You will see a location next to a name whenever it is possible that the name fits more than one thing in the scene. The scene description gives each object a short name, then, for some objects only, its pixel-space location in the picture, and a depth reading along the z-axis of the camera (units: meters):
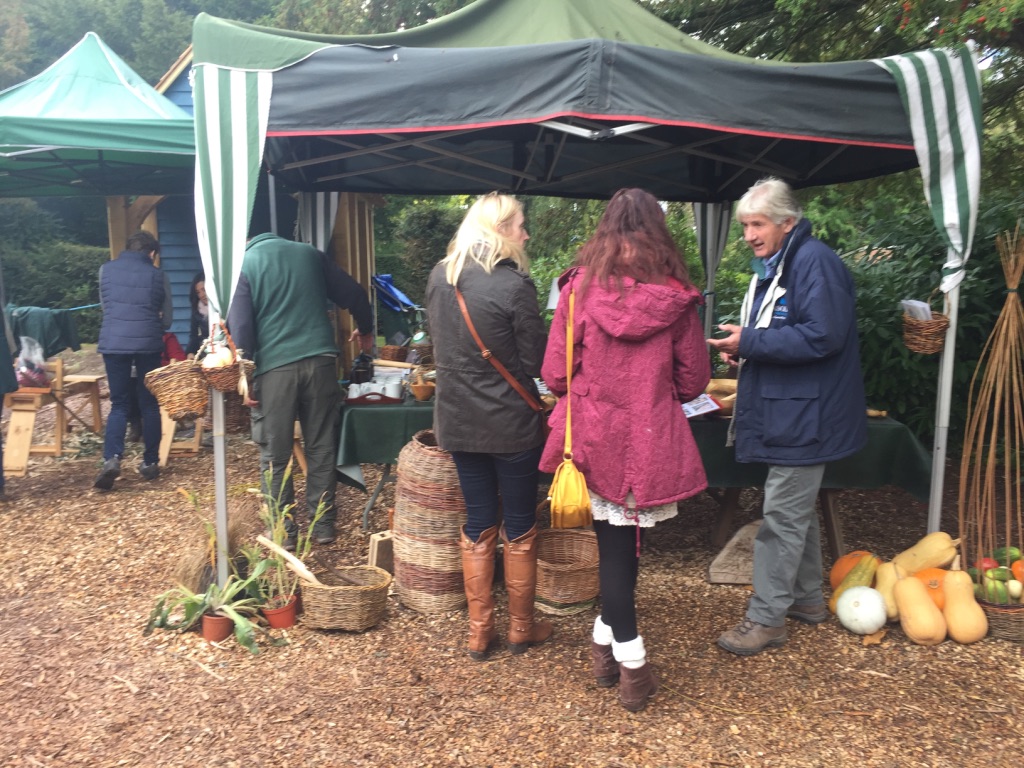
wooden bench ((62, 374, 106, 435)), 6.15
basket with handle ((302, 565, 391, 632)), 3.22
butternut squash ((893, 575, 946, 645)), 3.18
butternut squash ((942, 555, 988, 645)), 3.19
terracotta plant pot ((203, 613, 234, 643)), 3.19
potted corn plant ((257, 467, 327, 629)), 3.30
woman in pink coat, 2.44
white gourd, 3.25
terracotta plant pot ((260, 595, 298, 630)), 3.29
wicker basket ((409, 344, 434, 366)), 5.07
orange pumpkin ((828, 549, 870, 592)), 3.60
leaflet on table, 3.65
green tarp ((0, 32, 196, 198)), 4.96
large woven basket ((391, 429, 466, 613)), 3.43
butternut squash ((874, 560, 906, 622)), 3.32
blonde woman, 2.83
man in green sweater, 3.86
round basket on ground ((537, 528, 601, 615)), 3.46
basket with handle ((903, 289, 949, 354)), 3.53
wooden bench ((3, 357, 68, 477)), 5.64
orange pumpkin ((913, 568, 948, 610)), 3.30
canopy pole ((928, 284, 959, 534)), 3.61
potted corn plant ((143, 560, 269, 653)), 3.19
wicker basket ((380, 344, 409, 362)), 5.55
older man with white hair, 2.83
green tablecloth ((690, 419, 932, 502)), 3.78
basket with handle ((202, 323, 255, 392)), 3.08
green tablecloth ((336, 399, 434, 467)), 4.01
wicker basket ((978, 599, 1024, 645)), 3.21
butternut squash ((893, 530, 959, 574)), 3.50
